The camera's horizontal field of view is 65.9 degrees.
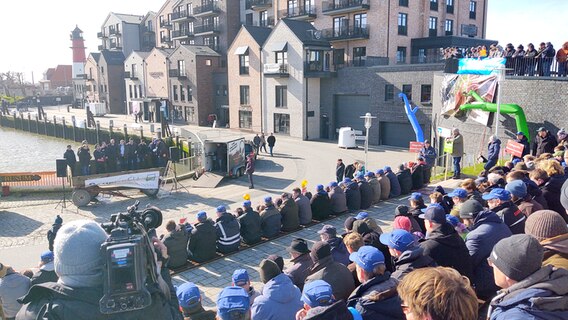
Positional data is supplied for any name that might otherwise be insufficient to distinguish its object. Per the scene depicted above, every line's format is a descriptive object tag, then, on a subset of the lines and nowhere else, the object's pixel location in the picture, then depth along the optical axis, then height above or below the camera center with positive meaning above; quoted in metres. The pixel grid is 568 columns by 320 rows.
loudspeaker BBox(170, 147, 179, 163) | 21.72 -2.79
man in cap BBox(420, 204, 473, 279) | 5.88 -2.04
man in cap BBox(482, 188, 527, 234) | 7.05 -1.87
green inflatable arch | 18.83 -0.73
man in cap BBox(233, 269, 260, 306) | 5.68 -2.36
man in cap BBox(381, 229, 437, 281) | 5.41 -2.00
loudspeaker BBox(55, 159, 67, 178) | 18.30 -2.89
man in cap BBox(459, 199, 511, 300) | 6.12 -2.12
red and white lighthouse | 94.38 +10.34
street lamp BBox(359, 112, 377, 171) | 19.72 -1.12
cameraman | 2.64 -1.16
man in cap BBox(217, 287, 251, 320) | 4.21 -2.00
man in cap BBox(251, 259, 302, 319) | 5.11 -2.41
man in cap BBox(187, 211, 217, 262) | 10.55 -3.45
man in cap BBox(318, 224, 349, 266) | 7.38 -2.59
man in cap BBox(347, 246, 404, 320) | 4.52 -2.05
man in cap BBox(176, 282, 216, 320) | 5.07 -2.38
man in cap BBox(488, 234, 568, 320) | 3.31 -1.49
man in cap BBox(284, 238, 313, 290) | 7.09 -2.72
